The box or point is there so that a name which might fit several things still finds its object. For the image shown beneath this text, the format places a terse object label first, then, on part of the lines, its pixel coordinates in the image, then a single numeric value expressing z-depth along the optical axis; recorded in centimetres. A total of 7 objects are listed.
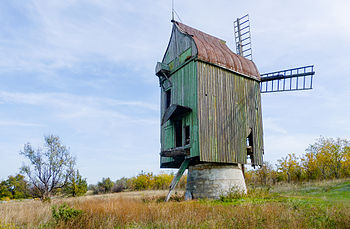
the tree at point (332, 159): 3334
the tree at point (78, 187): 2780
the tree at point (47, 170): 1764
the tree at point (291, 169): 3516
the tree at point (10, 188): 3944
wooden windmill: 1504
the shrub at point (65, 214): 841
